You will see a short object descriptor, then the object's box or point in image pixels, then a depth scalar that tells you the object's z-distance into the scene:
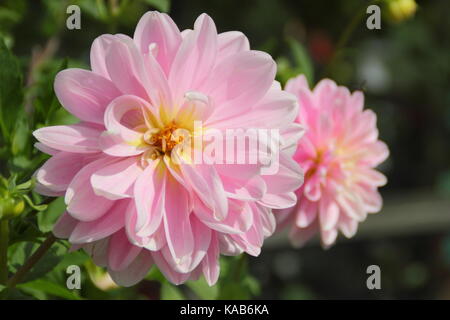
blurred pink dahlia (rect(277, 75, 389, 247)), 0.66
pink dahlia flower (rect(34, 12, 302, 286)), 0.54
